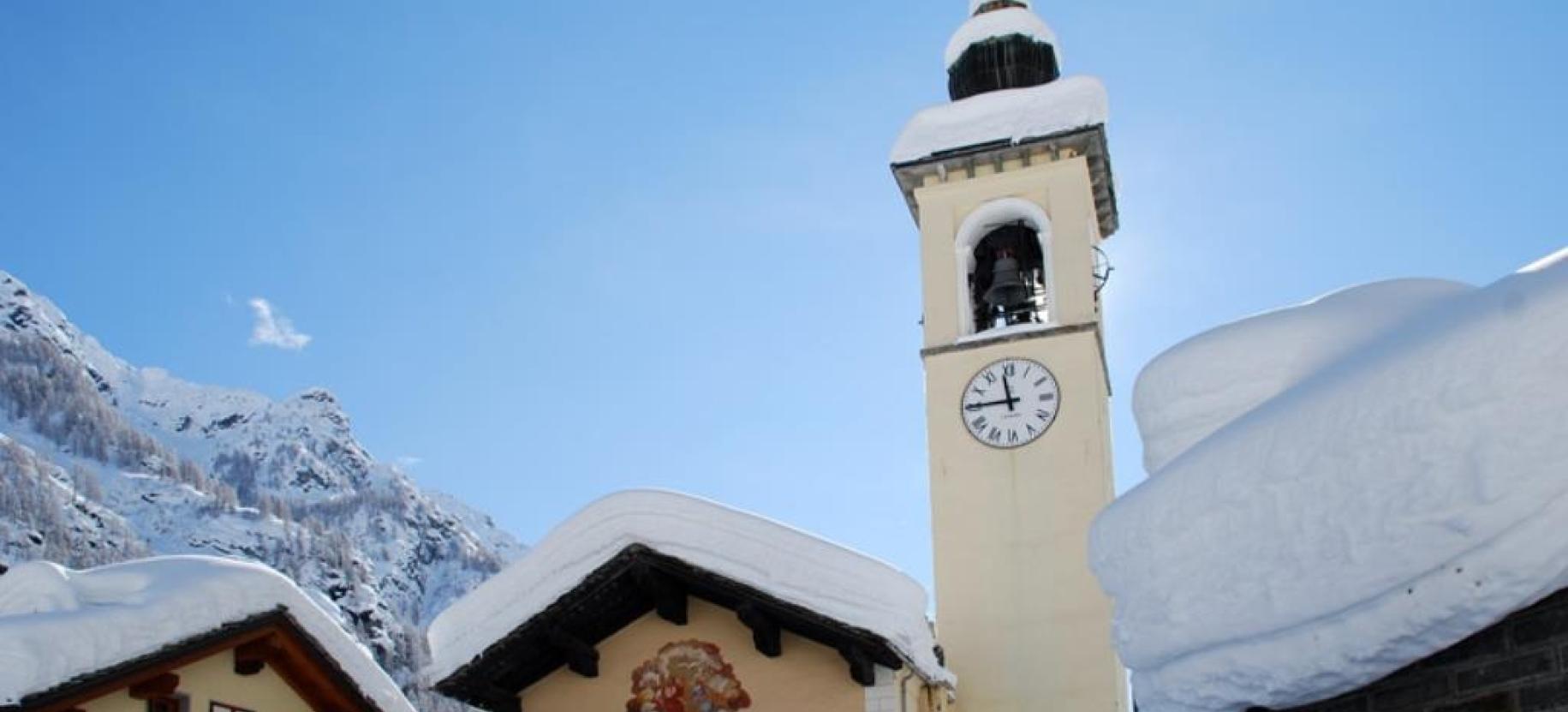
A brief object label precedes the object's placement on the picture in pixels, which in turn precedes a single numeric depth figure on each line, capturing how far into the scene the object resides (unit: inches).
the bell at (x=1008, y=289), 792.3
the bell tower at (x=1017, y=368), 718.5
